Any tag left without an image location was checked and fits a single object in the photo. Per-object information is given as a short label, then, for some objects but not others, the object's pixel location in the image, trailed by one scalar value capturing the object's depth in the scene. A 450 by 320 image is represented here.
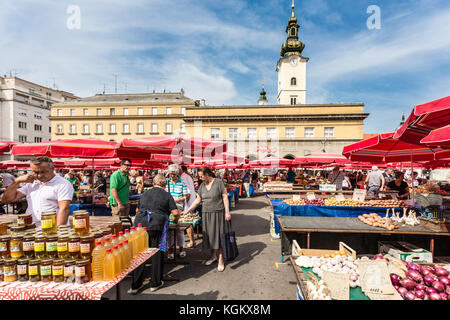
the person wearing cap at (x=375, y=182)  10.13
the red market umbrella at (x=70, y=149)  5.82
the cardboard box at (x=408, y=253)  3.91
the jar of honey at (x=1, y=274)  2.34
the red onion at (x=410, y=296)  2.57
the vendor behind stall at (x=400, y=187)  7.65
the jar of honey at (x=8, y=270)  2.29
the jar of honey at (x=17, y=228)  2.54
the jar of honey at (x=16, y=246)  2.31
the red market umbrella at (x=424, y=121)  2.59
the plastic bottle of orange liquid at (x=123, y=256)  2.60
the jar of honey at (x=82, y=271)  2.24
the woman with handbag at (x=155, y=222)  3.95
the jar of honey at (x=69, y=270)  2.25
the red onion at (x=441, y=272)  2.90
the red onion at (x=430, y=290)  2.62
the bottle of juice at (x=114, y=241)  2.57
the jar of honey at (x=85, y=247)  2.30
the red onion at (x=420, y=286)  2.69
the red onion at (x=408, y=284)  2.73
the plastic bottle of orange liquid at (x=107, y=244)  2.44
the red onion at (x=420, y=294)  2.60
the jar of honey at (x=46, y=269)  2.26
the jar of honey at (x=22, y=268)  2.29
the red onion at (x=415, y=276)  2.81
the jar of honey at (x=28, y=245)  2.31
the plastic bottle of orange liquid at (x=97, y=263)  2.32
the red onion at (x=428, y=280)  2.76
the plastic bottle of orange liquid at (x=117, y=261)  2.45
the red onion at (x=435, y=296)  2.54
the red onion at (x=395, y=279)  2.84
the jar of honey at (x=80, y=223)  2.46
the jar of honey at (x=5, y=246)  2.33
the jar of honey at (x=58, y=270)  2.25
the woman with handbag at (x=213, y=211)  4.74
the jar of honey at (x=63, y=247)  2.29
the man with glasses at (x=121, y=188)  5.73
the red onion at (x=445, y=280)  2.73
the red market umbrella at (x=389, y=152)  5.25
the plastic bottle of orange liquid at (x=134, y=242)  3.04
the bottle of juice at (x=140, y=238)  3.23
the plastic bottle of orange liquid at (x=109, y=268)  2.35
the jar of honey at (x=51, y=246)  2.30
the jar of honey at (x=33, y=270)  2.27
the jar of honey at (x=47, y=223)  2.50
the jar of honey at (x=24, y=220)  2.62
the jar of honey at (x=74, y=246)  2.29
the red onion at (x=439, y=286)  2.67
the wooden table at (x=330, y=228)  4.43
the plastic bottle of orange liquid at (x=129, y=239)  2.91
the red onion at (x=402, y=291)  2.67
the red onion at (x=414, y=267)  2.99
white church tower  44.75
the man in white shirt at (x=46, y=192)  3.11
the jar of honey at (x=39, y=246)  2.31
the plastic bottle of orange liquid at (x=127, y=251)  2.70
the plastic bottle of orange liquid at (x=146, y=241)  3.41
